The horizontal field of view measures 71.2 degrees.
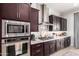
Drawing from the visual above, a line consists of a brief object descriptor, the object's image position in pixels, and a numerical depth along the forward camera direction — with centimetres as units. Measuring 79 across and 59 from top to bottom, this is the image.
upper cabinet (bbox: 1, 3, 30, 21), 88
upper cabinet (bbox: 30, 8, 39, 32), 105
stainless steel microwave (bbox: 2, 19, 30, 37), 86
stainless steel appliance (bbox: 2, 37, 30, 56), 87
